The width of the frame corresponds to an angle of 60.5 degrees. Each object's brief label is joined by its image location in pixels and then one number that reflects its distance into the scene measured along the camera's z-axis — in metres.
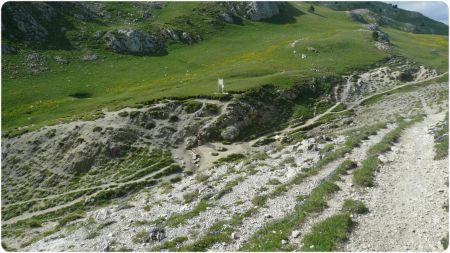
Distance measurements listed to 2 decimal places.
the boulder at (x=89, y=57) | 98.43
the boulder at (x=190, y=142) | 56.66
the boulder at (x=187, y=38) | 118.44
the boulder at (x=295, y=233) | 25.19
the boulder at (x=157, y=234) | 29.01
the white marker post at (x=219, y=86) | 67.19
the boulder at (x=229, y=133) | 58.41
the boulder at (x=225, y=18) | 137.00
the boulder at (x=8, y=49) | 92.26
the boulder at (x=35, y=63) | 89.81
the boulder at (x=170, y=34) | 117.42
